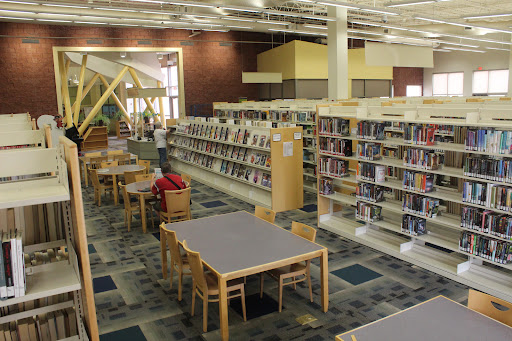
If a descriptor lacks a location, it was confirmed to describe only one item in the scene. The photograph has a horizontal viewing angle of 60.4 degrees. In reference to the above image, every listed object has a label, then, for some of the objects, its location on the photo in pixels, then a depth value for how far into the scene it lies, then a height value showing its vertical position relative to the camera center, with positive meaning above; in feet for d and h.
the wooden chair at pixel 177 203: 23.25 -4.97
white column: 46.24 +5.41
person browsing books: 43.93 -3.10
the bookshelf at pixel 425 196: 16.84 -4.27
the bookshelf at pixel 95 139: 65.82 -4.17
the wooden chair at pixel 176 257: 16.02 -5.50
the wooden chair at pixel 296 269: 15.69 -5.88
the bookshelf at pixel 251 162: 28.81 -3.94
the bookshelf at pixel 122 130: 86.63 -3.73
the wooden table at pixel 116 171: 30.86 -4.23
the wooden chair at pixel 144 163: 33.39 -4.05
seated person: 23.62 -4.02
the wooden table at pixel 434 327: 9.44 -4.95
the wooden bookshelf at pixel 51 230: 7.82 -2.38
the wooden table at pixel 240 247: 13.80 -4.86
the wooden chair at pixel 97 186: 31.73 -5.48
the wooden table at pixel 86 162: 37.67 -4.36
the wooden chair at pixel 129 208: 25.89 -5.73
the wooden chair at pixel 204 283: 14.19 -5.84
